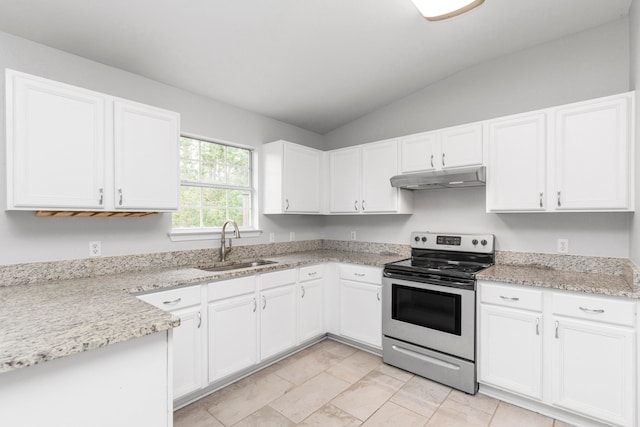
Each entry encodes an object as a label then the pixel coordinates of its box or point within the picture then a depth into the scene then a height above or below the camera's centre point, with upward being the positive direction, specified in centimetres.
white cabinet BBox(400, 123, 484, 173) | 275 +61
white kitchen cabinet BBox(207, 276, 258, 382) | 234 -89
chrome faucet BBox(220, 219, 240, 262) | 301 -26
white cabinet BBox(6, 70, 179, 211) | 176 +41
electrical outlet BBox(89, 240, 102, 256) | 229 -26
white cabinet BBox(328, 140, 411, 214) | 330 +38
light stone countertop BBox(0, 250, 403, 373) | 101 -43
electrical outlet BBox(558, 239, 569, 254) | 256 -26
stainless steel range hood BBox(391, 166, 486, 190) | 262 +32
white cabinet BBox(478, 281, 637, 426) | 187 -90
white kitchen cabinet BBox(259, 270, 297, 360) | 272 -90
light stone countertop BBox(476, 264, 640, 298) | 193 -46
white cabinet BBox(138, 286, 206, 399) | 212 -86
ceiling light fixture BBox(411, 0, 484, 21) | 196 +134
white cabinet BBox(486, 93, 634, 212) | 213 +41
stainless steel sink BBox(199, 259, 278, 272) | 287 -50
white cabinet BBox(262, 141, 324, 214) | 342 +40
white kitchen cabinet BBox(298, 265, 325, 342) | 306 -89
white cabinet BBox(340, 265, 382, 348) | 300 -90
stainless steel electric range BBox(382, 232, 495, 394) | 239 -81
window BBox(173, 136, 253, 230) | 296 +29
